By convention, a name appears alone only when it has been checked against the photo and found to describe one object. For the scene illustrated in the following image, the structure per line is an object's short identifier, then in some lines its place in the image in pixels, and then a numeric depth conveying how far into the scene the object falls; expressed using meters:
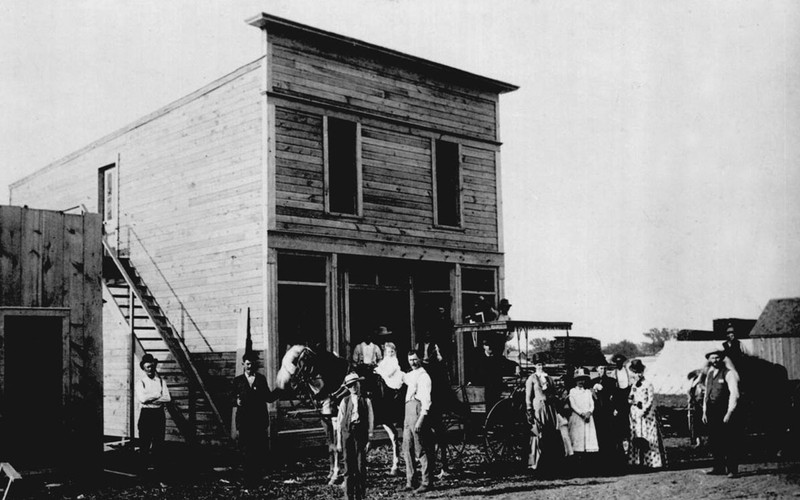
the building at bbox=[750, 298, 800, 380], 23.33
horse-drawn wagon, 14.32
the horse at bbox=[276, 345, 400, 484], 12.97
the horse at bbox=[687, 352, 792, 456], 16.23
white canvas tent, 25.94
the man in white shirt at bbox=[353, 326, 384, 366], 17.41
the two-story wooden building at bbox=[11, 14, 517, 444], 17.05
